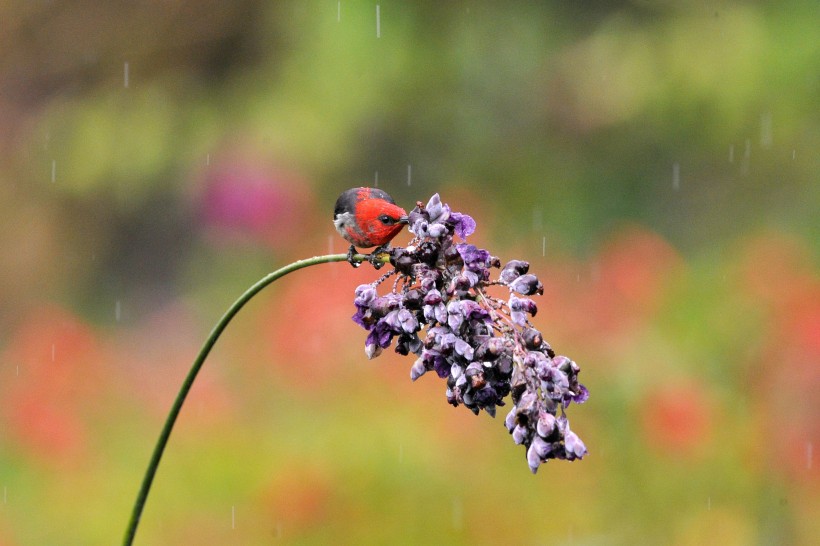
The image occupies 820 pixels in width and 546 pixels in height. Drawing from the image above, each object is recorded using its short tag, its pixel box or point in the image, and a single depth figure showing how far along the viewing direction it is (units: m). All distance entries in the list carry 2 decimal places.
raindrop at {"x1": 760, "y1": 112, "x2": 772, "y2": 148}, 11.53
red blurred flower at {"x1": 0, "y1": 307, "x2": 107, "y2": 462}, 8.38
